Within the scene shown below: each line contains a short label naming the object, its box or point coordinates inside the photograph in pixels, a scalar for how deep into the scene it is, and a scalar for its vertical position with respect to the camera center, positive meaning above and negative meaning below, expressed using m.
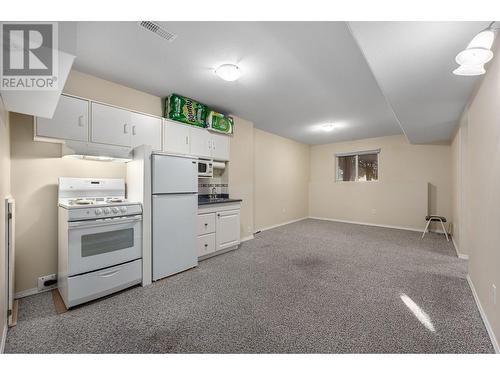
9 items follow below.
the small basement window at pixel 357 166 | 6.10 +0.66
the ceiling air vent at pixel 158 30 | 1.74 +1.33
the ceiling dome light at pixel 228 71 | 2.34 +1.28
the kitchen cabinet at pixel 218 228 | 3.22 -0.65
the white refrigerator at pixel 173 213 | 2.57 -0.33
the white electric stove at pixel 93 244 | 1.99 -0.57
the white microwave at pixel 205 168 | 3.52 +0.32
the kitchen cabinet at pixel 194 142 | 3.13 +0.74
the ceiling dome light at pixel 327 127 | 4.77 +1.39
